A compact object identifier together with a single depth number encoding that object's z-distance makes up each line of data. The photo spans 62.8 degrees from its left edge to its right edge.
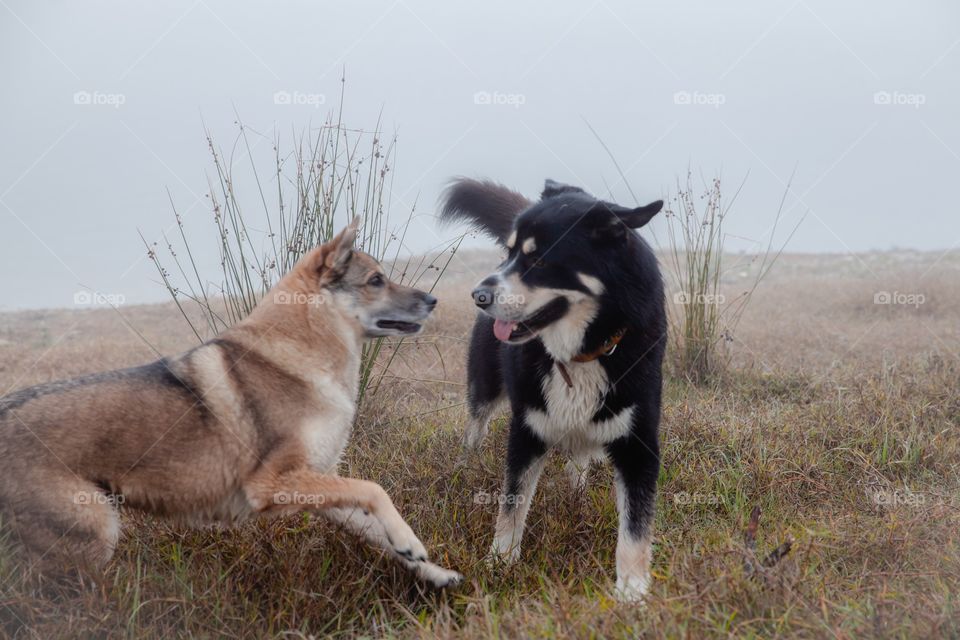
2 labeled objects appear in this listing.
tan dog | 3.24
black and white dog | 3.89
